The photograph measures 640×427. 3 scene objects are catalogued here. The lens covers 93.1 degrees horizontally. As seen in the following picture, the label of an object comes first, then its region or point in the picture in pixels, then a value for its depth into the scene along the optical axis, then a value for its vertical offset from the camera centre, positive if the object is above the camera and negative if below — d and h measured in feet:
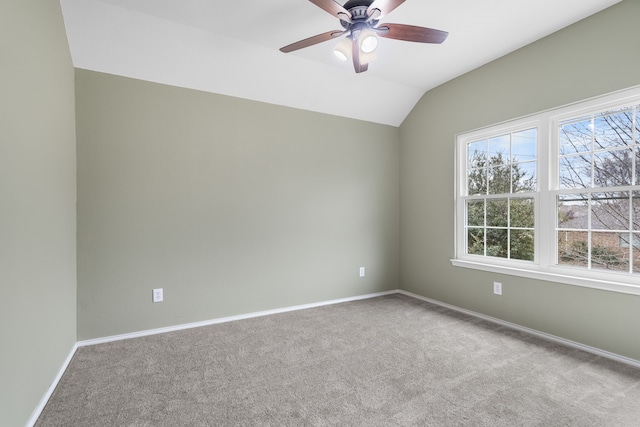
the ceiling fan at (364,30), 6.10 +3.95
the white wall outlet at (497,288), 9.98 -2.64
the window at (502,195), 9.60 +0.45
